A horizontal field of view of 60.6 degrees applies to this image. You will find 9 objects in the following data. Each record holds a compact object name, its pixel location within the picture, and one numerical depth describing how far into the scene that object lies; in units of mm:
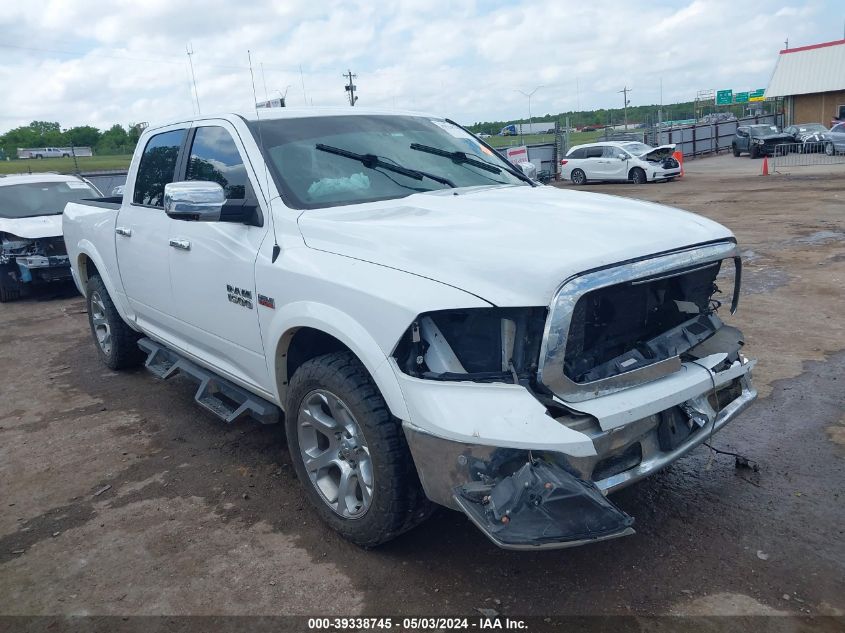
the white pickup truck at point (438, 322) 2621
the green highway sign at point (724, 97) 73125
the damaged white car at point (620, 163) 25031
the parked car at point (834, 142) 28422
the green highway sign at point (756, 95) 78525
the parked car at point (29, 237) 9906
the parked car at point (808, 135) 29236
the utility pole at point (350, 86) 31628
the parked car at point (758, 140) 32469
